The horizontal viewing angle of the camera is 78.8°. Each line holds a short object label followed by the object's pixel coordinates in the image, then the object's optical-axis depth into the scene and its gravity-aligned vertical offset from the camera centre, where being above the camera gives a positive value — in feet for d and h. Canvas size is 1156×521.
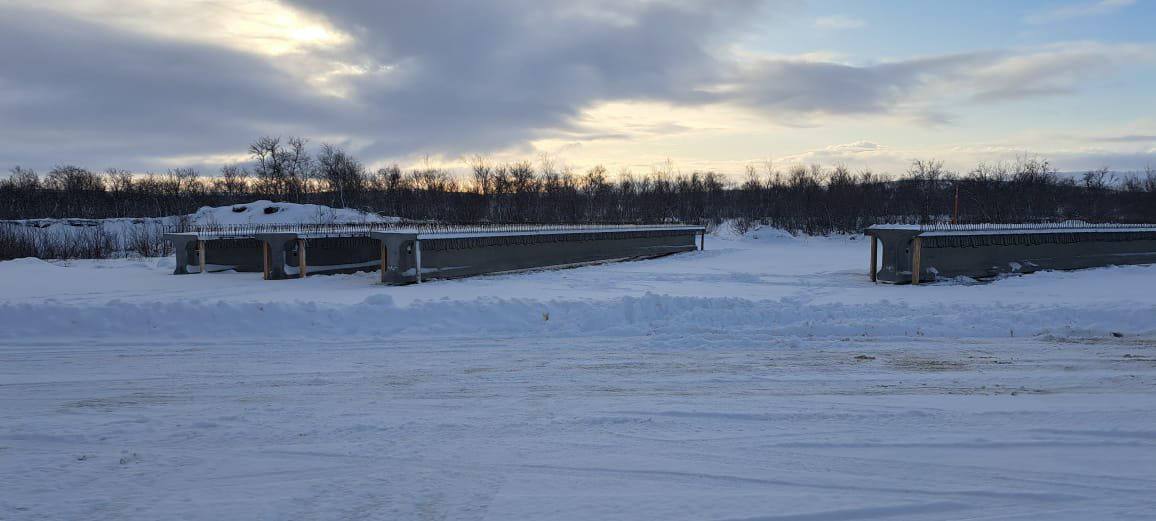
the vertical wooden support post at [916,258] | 65.98 -2.41
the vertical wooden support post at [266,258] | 77.38 -2.53
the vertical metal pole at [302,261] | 78.38 -2.92
